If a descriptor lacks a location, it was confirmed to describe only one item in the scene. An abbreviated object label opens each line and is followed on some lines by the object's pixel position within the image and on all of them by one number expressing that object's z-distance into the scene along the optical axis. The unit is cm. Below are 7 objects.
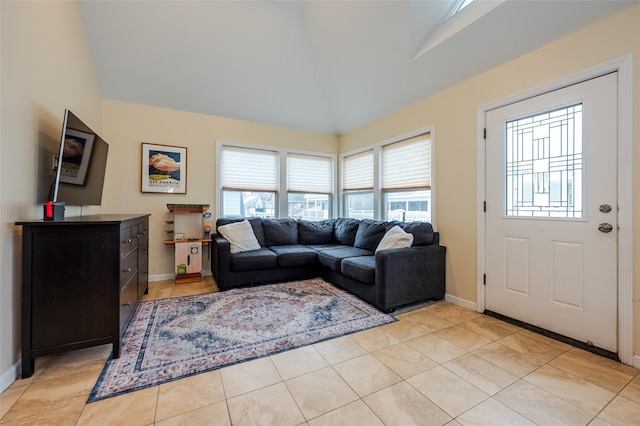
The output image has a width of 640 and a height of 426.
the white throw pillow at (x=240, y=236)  352
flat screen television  195
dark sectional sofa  270
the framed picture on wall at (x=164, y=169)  365
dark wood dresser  161
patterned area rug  170
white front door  192
